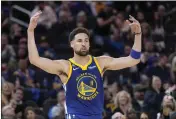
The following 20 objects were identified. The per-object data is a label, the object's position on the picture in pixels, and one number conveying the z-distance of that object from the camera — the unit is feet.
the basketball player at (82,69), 25.40
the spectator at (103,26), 56.54
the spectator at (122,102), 39.29
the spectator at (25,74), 47.26
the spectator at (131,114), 36.58
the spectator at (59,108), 39.58
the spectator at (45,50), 52.80
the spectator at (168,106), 35.50
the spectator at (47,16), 57.57
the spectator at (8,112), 38.70
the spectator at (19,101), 40.01
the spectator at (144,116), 36.23
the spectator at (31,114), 38.16
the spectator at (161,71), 47.73
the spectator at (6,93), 41.98
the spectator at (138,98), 42.27
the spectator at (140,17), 57.82
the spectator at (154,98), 40.81
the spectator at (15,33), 56.49
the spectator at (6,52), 52.54
